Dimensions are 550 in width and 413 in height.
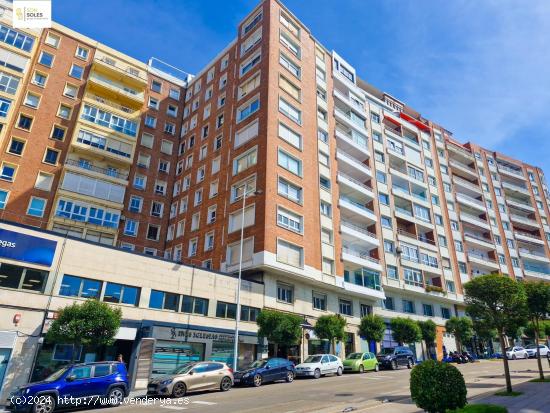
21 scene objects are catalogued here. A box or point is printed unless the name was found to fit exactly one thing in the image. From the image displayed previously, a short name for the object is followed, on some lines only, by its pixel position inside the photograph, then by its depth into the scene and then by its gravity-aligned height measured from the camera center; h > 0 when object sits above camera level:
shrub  9.59 -0.70
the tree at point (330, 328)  29.42 +2.00
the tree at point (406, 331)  37.28 +2.44
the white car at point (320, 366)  23.67 -0.62
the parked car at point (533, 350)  41.19 +1.20
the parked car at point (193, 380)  16.32 -1.17
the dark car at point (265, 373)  20.09 -0.94
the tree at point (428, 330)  40.56 +2.82
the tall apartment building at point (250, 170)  33.69 +18.04
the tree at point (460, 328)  43.12 +3.32
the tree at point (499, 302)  17.30 +2.51
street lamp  23.80 +1.02
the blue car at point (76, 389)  12.82 -1.36
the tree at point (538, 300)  20.73 +3.14
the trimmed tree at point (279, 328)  26.00 +1.68
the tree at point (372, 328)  34.09 +2.42
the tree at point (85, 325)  18.86 +1.11
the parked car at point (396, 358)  29.47 -0.03
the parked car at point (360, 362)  26.59 -0.38
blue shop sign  20.31 +5.09
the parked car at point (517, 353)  42.12 +0.82
